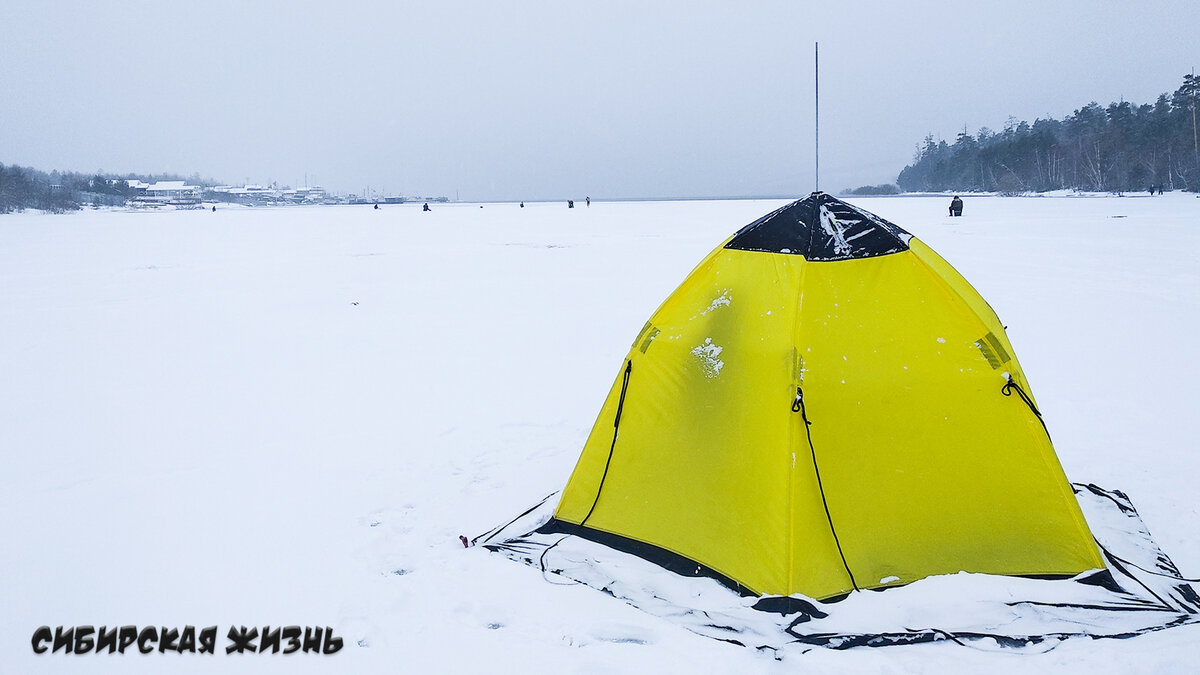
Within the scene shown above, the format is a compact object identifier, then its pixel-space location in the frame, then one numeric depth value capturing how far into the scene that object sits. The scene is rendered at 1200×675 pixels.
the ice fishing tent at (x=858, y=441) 3.57
